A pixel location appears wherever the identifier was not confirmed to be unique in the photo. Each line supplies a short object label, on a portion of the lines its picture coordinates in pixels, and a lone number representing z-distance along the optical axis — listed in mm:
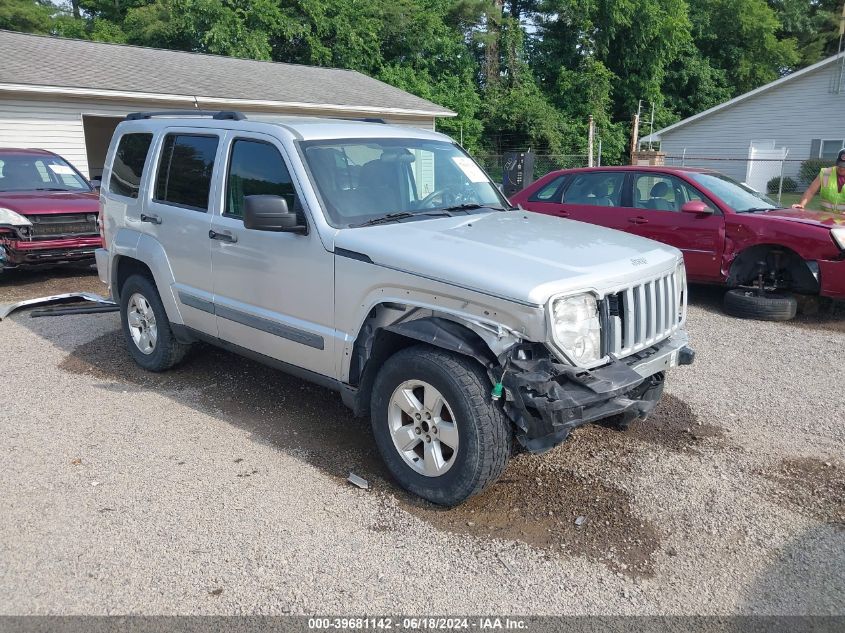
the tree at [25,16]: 31094
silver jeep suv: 3533
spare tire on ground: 7816
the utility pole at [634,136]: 18212
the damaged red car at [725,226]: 7586
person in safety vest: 8266
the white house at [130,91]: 14438
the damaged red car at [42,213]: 9117
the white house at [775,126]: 25984
